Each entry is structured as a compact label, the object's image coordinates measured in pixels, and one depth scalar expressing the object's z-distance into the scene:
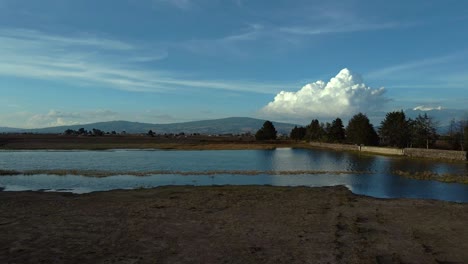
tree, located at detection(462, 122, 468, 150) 74.94
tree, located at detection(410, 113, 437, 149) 88.44
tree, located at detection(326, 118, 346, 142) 140.75
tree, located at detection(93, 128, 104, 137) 183.19
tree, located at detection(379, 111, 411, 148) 94.94
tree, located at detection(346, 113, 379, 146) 108.44
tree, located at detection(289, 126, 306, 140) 187.50
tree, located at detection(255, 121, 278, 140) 172.62
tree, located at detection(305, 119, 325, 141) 153.85
